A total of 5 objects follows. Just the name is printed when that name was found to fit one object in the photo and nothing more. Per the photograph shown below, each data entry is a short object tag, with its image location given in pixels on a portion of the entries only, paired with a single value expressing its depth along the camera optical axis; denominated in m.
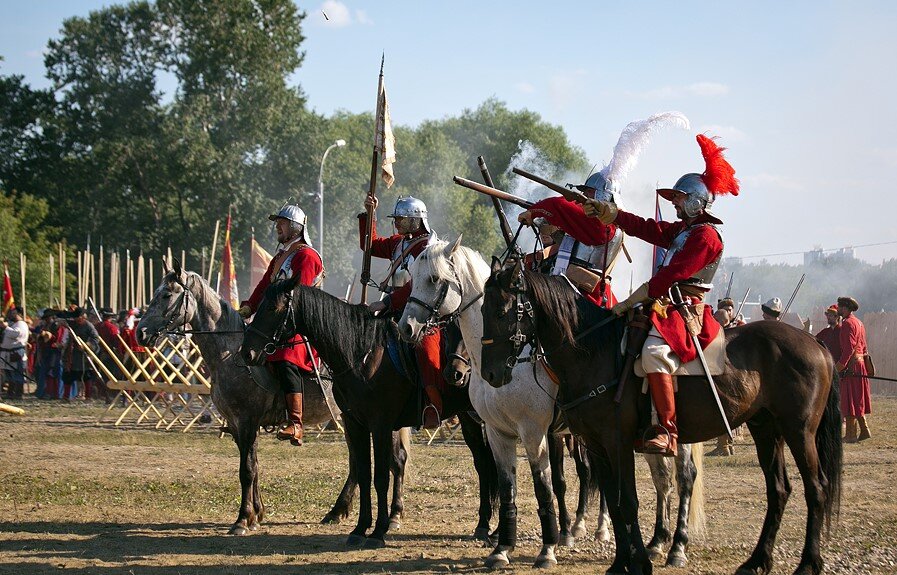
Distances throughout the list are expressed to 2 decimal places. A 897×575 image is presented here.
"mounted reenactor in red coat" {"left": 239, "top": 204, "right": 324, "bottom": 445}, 10.61
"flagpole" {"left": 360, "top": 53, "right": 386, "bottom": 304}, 10.75
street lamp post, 32.16
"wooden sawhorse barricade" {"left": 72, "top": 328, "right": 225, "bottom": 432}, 19.78
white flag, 11.13
